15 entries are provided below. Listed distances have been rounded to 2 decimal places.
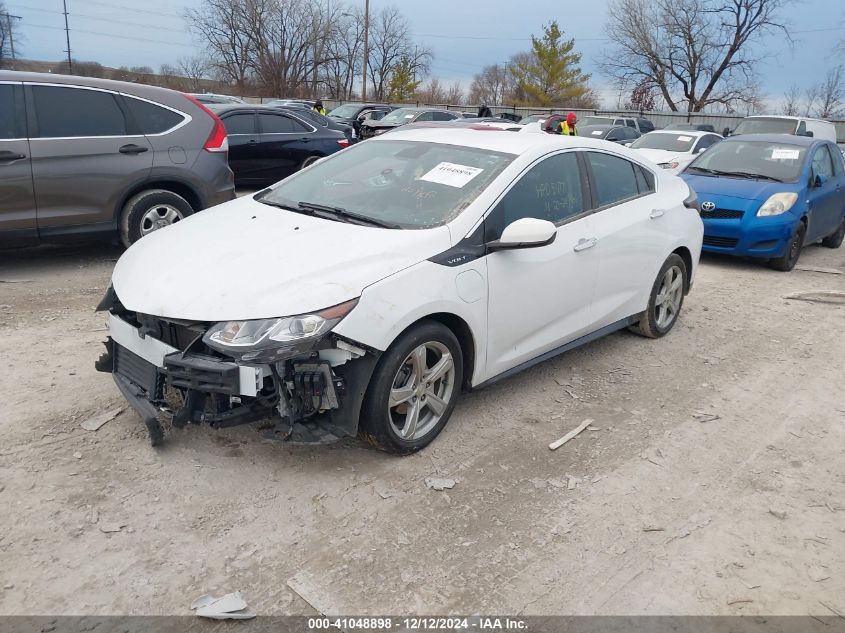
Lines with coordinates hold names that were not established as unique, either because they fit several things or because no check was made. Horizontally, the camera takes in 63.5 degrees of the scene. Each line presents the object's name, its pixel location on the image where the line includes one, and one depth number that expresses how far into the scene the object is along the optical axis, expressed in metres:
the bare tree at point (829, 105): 47.09
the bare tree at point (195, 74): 55.68
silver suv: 6.14
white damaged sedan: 3.11
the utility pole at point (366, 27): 40.79
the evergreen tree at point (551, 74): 61.25
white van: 16.33
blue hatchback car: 8.26
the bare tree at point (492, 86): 67.00
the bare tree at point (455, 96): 64.03
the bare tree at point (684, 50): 45.66
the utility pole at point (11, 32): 54.00
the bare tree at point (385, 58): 64.69
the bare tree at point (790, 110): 49.24
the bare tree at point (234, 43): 54.03
